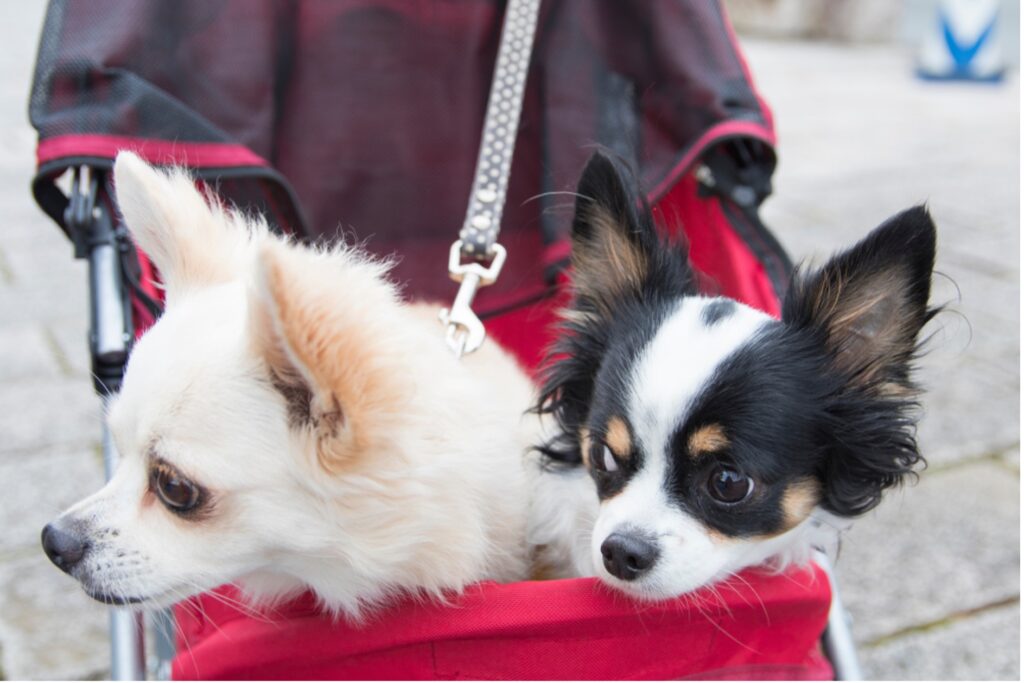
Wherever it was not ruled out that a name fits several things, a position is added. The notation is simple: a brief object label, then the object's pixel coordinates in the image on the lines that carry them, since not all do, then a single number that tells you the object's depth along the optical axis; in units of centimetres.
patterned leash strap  81
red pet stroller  67
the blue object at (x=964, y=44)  305
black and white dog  68
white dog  65
